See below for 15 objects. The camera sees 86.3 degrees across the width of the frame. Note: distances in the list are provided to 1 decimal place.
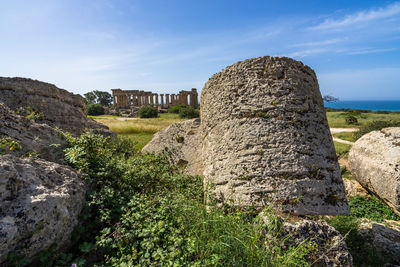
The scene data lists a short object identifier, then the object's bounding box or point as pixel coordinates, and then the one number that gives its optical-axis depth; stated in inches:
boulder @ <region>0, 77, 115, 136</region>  230.1
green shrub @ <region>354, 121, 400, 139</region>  501.4
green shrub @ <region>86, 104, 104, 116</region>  1654.4
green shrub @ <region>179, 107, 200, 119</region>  1222.4
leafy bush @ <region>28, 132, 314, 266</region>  88.2
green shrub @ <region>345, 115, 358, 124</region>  838.8
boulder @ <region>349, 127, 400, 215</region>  216.1
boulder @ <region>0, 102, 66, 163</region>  136.5
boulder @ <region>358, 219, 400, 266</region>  156.3
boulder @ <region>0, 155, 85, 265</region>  84.5
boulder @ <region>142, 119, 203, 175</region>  247.3
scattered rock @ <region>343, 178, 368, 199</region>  276.4
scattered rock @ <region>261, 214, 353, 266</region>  98.0
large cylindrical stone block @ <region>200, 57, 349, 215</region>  125.0
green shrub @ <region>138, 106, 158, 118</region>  1453.0
